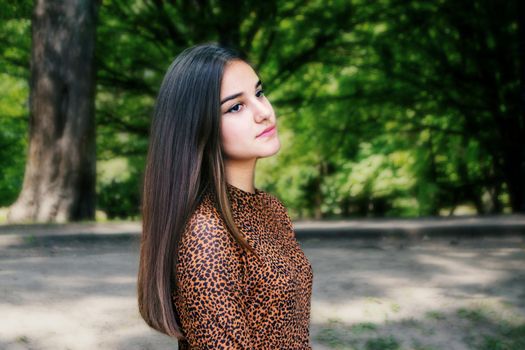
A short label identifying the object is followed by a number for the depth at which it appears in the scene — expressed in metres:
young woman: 1.80
